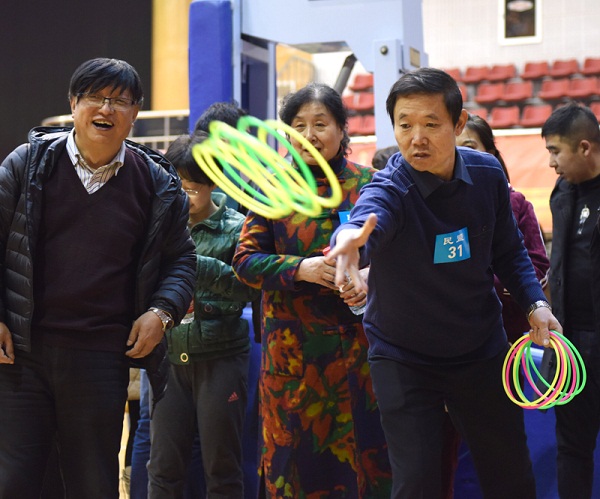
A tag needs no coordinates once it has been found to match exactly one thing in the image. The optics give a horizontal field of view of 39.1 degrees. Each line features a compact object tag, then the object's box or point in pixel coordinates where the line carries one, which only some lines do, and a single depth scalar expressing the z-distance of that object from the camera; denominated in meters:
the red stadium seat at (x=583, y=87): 13.03
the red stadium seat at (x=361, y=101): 13.73
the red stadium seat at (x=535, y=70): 13.91
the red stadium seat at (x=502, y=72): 14.03
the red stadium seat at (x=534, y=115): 13.20
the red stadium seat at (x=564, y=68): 13.59
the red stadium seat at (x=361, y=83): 14.25
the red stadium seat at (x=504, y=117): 13.31
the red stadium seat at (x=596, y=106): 12.27
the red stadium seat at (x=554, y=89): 13.34
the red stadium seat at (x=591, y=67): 13.33
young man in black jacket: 3.45
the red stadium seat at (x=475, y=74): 14.02
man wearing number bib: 2.53
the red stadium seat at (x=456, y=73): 14.02
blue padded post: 5.35
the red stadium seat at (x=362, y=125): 13.20
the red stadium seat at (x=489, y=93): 13.70
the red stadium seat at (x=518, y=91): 13.77
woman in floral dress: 3.06
